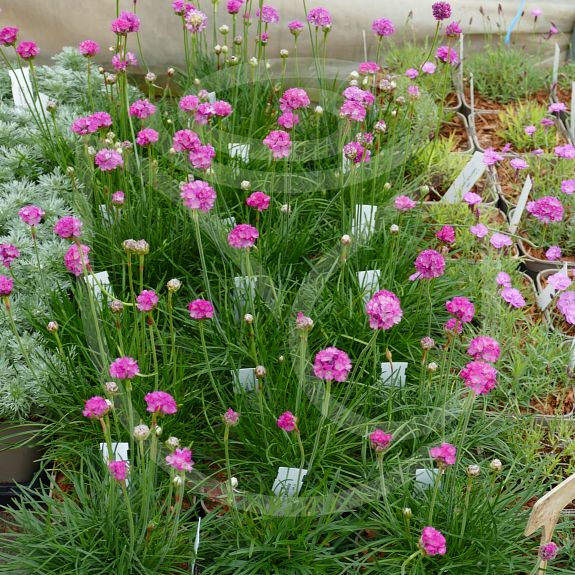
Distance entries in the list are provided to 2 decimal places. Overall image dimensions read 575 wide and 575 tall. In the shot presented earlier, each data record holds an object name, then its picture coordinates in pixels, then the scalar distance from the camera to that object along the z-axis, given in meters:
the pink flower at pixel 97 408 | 1.50
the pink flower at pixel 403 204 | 2.21
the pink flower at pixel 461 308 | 1.76
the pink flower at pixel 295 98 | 2.22
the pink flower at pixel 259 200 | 2.02
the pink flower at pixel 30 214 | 2.00
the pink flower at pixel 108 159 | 2.17
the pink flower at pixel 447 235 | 2.12
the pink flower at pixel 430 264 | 1.84
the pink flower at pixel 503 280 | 2.34
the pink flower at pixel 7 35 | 2.44
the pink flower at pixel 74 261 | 1.81
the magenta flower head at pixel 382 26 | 2.71
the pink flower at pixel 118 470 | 1.50
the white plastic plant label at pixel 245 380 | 2.02
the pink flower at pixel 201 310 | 1.72
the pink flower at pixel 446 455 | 1.56
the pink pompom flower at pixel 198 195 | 1.79
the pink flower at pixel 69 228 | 1.70
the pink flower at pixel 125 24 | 2.50
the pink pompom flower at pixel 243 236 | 1.76
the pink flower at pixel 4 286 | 1.68
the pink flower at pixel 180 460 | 1.50
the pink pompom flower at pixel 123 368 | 1.53
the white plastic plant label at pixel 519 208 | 2.56
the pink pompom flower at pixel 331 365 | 1.54
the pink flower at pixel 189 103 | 2.23
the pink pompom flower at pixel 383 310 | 1.63
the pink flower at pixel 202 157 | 1.99
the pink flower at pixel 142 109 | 2.41
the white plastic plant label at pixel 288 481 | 1.81
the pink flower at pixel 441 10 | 2.60
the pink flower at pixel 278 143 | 2.07
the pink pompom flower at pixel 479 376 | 1.60
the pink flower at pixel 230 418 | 1.57
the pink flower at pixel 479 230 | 2.49
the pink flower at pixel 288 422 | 1.69
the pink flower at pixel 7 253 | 1.90
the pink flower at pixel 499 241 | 2.57
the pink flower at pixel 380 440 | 1.55
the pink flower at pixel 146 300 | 1.70
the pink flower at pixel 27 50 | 2.47
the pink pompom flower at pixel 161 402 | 1.60
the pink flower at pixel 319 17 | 2.63
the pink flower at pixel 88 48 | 2.55
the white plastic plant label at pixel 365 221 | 2.42
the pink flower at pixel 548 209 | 2.58
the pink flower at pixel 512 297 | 2.33
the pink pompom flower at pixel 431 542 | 1.48
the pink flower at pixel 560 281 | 2.37
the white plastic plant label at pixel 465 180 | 2.73
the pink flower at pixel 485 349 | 1.64
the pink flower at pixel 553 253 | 2.63
